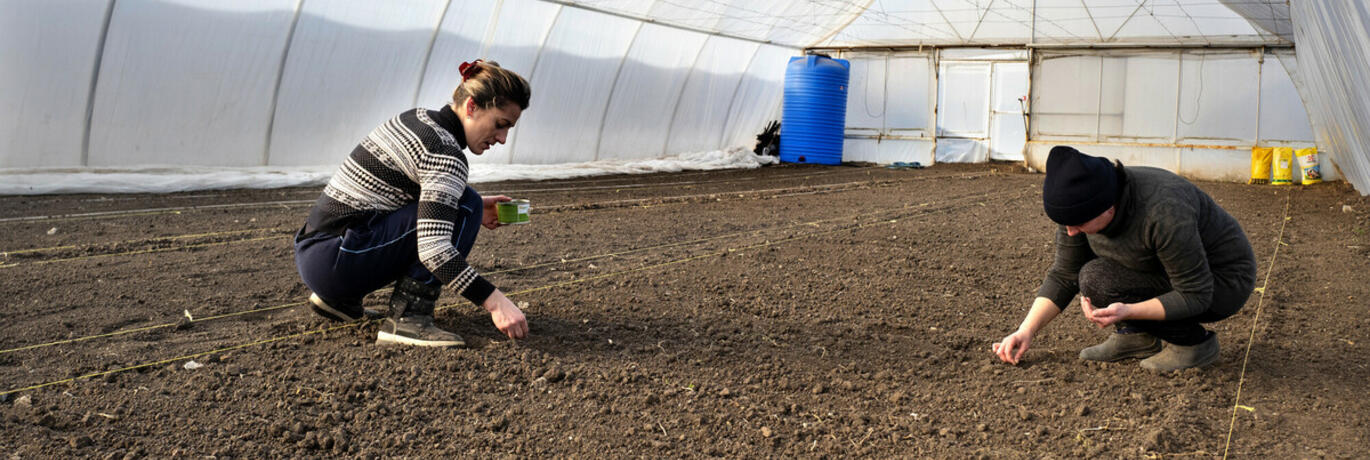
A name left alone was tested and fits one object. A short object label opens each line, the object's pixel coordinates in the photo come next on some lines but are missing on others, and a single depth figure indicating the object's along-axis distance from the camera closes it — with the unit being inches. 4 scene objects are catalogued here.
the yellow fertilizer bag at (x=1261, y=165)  469.1
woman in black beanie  92.1
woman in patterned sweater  99.7
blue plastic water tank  559.2
